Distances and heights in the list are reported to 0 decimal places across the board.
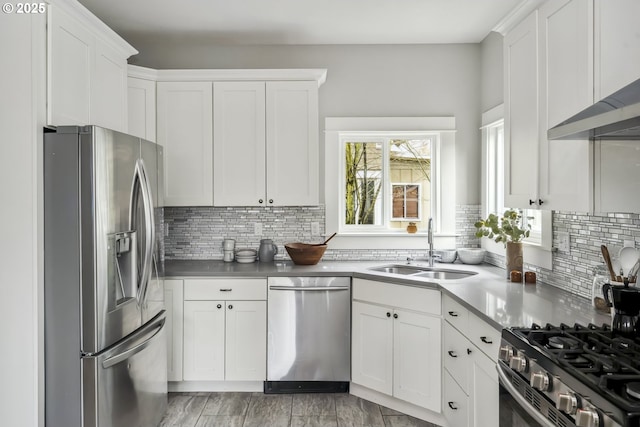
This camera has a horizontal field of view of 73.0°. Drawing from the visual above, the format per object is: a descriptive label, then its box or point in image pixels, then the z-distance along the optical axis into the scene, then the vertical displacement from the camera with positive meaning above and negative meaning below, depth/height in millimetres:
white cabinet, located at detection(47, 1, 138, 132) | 2102 +782
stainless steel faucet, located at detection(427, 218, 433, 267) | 3287 -218
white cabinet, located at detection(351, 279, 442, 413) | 2660 -865
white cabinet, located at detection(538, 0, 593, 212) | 1760 +502
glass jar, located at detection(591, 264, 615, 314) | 1960 -360
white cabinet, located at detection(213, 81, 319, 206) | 3322 +529
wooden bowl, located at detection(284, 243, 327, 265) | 3289 -333
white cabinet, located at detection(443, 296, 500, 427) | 1912 -798
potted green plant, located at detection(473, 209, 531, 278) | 2686 -166
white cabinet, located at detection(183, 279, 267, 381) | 3086 -851
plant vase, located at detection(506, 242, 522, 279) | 2688 -291
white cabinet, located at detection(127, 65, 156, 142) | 3248 +815
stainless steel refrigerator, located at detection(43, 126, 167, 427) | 1984 -312
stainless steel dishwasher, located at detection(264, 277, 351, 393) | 3059 -844
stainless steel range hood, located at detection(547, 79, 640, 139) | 1288 +294
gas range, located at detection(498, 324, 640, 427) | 1078 -466
